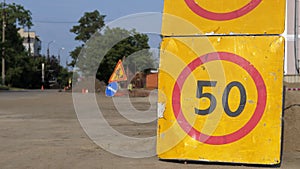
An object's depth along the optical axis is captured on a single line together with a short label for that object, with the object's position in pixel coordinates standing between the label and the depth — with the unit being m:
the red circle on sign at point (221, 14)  6.50
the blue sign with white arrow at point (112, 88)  28.93
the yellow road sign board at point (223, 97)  6.48
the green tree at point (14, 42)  81.50
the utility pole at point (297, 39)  14.54
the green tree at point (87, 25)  61.22
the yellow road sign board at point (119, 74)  28.62
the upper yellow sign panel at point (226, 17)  6.41
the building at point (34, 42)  150.00
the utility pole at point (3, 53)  72.88
